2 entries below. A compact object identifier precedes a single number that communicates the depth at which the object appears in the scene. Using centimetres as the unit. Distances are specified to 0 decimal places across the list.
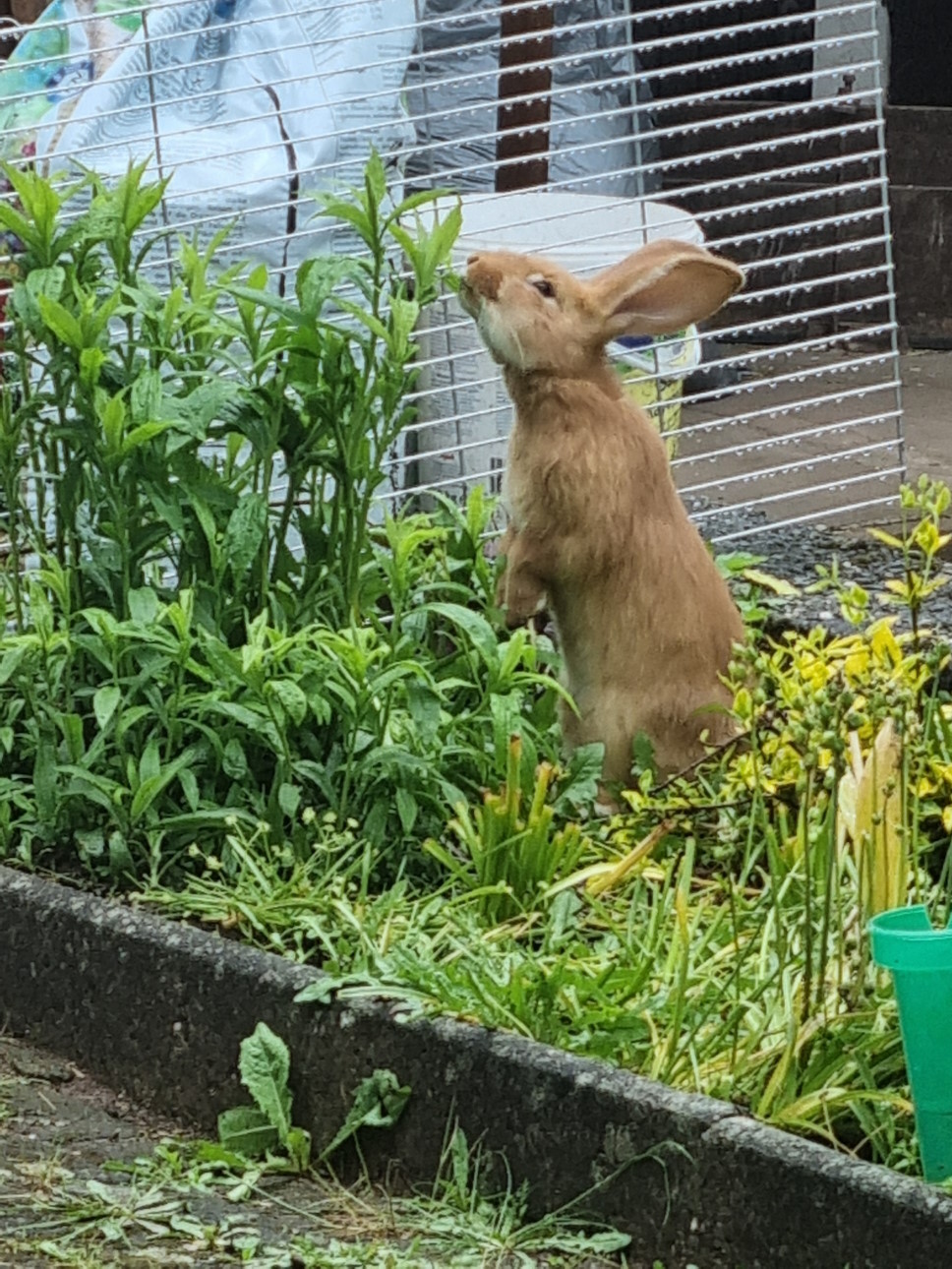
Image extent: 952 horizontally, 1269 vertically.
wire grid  443
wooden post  466
